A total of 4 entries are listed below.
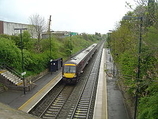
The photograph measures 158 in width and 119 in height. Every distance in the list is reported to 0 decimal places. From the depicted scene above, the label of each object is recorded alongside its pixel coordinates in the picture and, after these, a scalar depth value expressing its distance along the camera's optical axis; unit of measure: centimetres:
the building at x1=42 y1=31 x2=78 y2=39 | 6522
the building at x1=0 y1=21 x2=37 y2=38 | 3862
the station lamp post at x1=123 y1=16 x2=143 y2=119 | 1057
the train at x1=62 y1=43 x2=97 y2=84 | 2292
